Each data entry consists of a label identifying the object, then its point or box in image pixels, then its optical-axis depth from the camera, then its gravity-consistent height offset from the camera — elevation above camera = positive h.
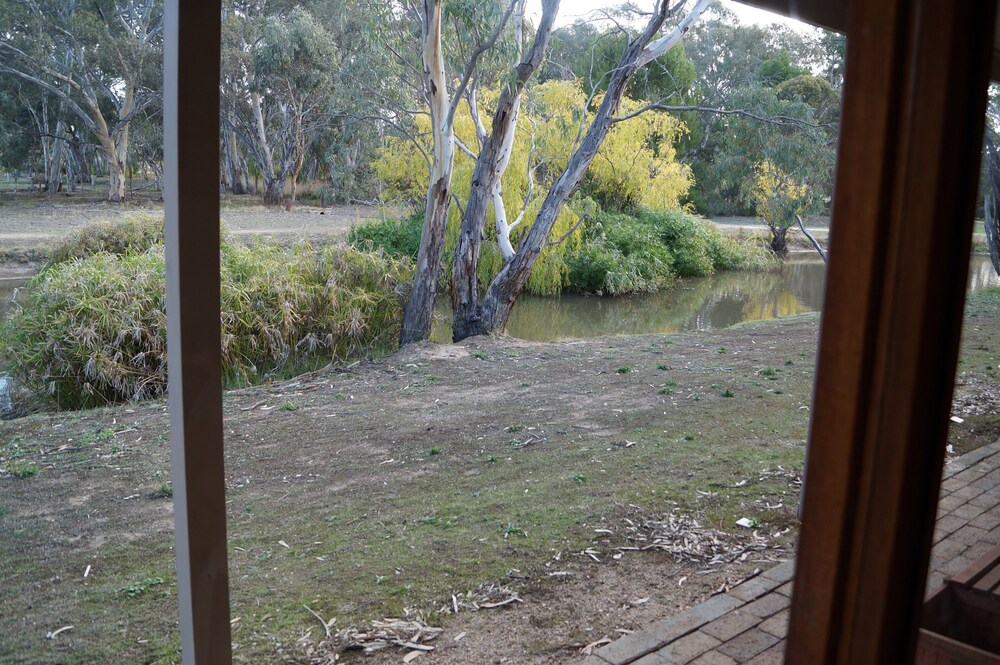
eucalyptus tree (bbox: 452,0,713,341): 7.04 -0.29
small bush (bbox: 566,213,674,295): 10.12 -0.49
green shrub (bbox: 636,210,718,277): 11.38 -0.21
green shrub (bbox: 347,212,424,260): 8.90 -0.24
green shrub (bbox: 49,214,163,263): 4.77 -0.23
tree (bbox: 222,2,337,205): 9.31 +1.49
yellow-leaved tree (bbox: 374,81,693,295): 8.88 +0.64
